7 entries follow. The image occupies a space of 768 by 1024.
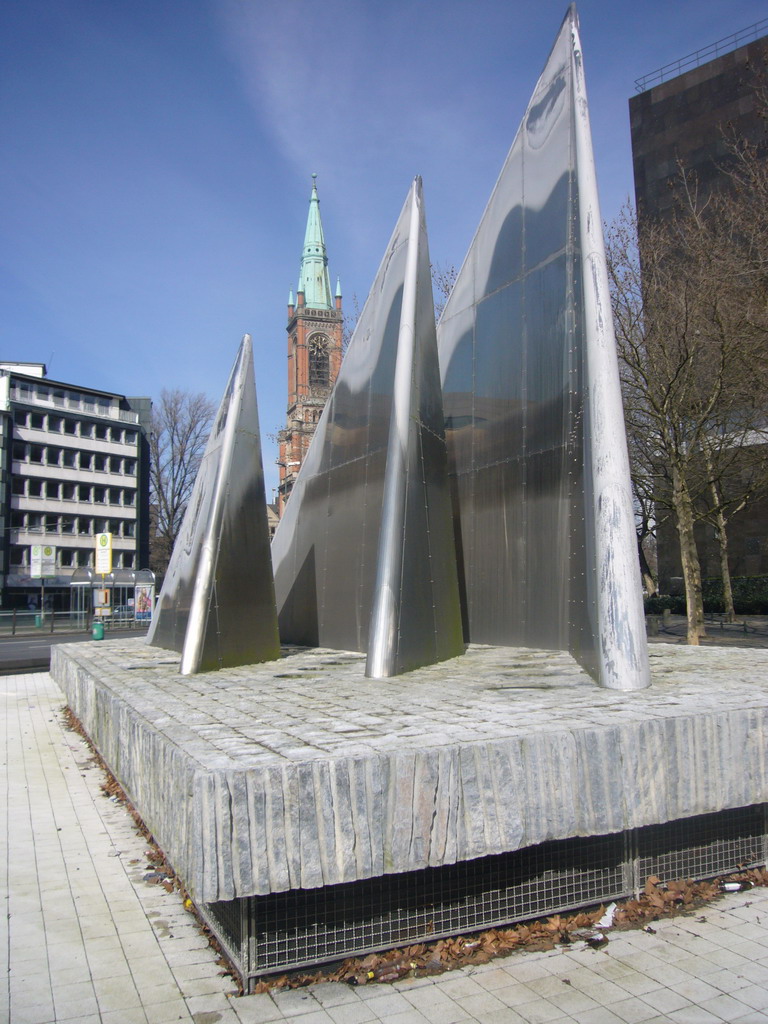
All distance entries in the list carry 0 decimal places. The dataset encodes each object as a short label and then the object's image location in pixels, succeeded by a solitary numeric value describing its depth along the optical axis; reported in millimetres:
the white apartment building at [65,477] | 54594
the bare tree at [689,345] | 17906
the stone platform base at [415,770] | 3877
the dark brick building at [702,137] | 31766
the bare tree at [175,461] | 48250
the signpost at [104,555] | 29969
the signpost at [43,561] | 36312
